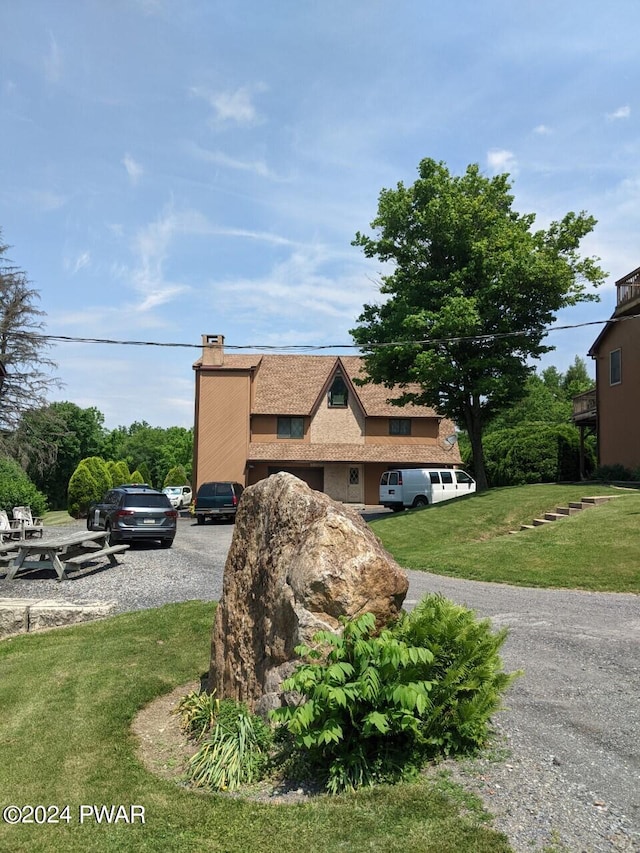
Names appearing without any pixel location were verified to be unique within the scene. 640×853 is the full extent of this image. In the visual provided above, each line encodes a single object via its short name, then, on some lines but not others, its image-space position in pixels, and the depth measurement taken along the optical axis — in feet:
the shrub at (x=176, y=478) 186.91
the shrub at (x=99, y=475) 126.52
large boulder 15.52
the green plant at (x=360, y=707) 13.14
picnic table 42.01
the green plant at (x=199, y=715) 17.26
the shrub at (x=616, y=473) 81.15
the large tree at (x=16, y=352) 130.82
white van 98.27
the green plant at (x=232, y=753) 14.39
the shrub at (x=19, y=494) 86.84
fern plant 14.49
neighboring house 84.48
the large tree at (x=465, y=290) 83.10
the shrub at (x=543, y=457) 101.60
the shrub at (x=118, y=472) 149.10
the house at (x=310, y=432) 127.13
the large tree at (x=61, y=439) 135.74
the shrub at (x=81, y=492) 123.54
